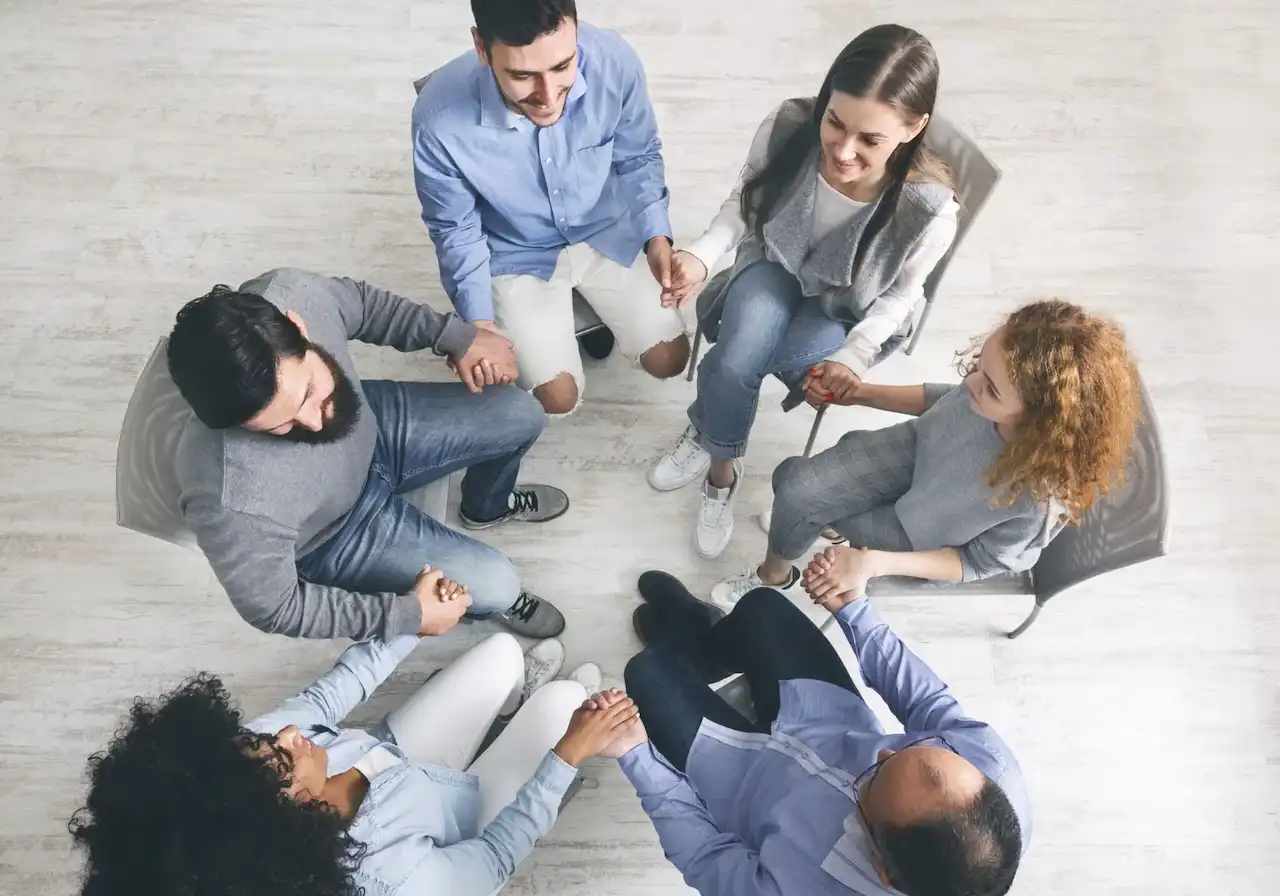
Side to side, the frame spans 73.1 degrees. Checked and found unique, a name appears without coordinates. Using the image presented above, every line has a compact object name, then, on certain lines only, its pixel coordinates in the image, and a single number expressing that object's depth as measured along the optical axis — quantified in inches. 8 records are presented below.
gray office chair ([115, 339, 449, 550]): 58.1
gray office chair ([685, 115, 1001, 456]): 70.4
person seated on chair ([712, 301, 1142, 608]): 55.5
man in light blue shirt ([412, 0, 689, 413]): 68.1
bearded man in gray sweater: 53.5
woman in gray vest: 63.3
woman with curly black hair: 43.6
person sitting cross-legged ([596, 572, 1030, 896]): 47.6
